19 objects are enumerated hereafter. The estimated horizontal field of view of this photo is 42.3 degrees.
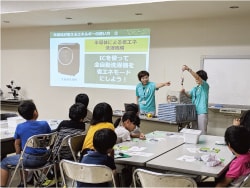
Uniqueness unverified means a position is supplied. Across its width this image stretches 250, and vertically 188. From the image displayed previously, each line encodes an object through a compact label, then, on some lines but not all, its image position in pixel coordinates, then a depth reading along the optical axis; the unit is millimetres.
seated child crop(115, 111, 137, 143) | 3135
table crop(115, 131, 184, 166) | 2482
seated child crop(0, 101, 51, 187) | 3076
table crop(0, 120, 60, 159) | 3206
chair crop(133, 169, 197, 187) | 2014
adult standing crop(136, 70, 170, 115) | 5018
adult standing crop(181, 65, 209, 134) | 4617
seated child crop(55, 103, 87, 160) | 3299
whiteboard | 5176
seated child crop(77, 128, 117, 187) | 2316
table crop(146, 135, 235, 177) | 2256
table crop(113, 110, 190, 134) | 4348
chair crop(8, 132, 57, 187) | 2961
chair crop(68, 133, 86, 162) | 2842
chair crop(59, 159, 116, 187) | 2199
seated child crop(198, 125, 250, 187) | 2274
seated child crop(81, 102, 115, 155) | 2862
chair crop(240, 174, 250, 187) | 2102
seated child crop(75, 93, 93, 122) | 4055
